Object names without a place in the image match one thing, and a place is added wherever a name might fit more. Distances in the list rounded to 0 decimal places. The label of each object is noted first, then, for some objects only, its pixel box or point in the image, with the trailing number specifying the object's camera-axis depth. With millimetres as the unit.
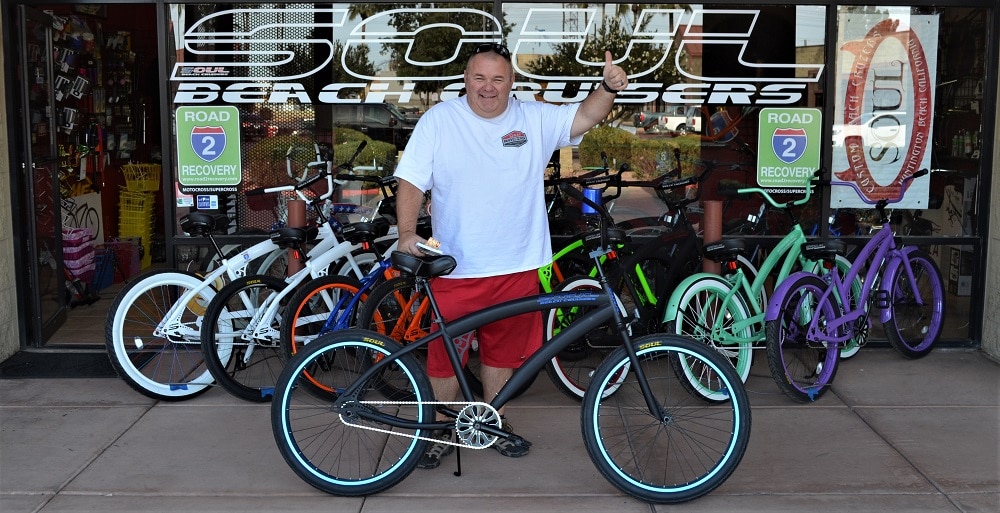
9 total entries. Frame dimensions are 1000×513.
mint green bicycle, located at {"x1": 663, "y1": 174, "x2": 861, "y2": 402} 5488
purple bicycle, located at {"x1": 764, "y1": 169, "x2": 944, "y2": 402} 5359
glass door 6426
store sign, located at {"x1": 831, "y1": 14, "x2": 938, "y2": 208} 6566
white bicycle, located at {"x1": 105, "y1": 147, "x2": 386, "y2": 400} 5461
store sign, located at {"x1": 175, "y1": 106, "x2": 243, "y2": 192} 6453
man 4473
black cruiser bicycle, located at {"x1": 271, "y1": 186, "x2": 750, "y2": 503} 4098
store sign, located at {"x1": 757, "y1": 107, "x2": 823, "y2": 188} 6574
